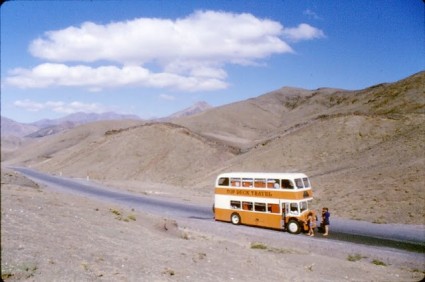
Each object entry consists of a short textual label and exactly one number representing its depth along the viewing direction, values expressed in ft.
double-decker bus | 87.51
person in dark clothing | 86.07
